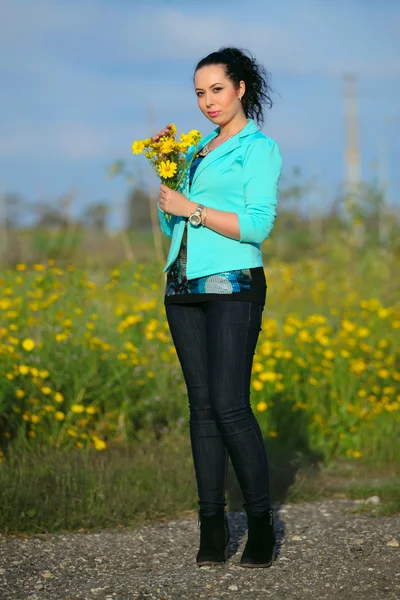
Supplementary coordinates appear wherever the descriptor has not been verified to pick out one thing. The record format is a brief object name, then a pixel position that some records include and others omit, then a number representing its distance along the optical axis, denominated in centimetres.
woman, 603
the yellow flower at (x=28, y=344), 961
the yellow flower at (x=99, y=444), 919
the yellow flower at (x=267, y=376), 1012
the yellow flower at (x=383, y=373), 1122
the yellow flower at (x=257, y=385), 1027
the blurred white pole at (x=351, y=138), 5094
